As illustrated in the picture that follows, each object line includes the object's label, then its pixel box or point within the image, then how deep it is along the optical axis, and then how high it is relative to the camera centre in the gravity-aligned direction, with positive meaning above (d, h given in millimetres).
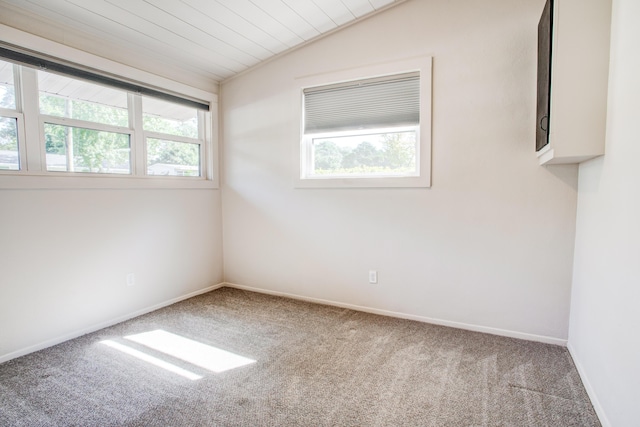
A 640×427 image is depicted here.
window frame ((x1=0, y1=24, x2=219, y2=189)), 2502 +509
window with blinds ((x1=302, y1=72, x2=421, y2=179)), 3152 +596
